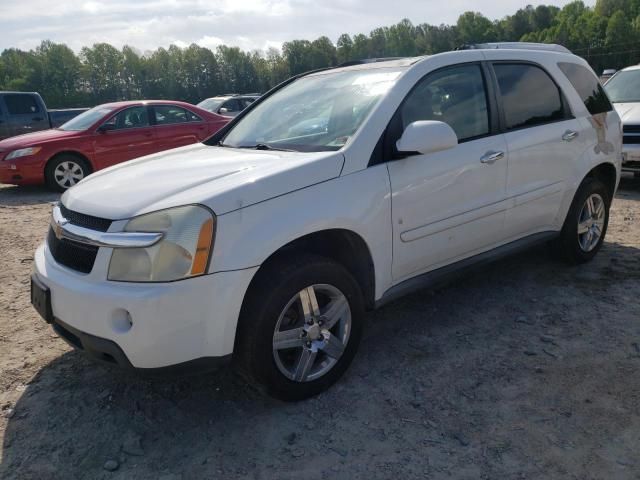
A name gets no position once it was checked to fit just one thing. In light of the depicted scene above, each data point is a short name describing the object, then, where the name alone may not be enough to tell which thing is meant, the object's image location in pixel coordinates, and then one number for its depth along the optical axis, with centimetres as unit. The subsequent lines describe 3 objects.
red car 880
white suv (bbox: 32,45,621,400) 239
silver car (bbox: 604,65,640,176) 731
